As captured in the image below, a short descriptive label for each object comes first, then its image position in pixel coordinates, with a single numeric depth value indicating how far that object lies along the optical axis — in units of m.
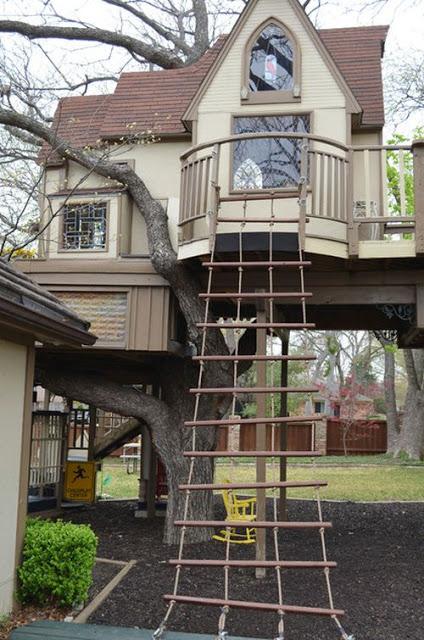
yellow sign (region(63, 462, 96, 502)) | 12.94
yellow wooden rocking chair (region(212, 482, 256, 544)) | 9.24
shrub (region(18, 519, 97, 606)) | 5.80
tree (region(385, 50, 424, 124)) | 19.81
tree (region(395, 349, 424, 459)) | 25.08
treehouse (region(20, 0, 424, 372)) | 8.01
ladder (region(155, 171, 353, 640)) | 4.84
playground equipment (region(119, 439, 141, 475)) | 22.61
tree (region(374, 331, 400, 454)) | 26.45
